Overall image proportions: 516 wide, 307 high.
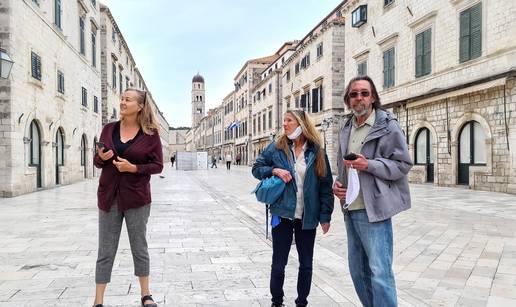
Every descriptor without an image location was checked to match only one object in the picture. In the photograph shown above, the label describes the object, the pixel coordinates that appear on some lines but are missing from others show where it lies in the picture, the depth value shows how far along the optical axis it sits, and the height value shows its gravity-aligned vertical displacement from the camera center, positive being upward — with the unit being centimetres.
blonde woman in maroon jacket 337 -23
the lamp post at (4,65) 1014 +206
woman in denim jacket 334 -37
